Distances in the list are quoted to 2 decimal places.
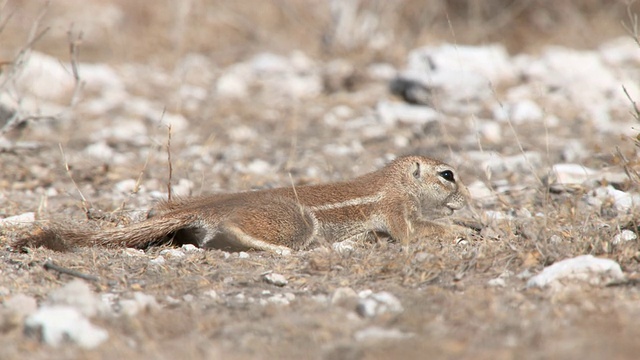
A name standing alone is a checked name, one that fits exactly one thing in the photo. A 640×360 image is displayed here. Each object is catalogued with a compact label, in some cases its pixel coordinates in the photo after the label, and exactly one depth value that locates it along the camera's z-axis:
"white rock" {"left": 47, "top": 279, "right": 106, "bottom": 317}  6.96
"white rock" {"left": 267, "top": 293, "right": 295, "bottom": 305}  7.64
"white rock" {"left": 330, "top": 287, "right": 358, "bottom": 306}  7.46
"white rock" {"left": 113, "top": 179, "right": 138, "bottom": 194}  12.66
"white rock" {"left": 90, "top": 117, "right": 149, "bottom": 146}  16.19
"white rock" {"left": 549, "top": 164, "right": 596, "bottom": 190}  12.11
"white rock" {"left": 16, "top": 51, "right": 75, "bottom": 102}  18.28
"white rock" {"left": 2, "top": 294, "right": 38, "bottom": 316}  6.96
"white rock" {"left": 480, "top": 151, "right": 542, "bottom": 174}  14.03
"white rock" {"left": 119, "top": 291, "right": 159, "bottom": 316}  7.15
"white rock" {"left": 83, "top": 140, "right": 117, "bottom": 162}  14.97
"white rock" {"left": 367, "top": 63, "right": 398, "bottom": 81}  19.81
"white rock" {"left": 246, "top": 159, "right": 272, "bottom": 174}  14.20
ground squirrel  9.36
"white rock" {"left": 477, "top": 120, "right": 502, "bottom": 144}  16.19
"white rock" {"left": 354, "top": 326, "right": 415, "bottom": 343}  6.40
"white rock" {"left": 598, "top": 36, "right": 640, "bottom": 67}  21.12
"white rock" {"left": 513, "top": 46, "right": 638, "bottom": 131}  18.03
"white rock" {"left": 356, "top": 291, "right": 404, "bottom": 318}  7.12
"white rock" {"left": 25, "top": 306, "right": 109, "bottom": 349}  6.37
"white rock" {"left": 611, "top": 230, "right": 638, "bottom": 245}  8.72
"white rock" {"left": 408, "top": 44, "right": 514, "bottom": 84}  18.95
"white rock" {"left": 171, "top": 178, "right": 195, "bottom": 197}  12.55
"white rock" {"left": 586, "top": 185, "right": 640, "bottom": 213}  10.66
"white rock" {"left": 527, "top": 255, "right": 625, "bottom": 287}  7.76
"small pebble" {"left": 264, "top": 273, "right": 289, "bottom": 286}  8.24
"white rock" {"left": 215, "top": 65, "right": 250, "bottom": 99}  19.36
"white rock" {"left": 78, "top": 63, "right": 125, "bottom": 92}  19.45
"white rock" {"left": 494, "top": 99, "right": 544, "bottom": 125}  17.45
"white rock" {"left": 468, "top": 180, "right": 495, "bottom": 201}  12.13
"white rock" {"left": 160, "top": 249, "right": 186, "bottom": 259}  9.12
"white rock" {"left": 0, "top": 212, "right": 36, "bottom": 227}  10.42
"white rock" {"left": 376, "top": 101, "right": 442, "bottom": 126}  17.33
